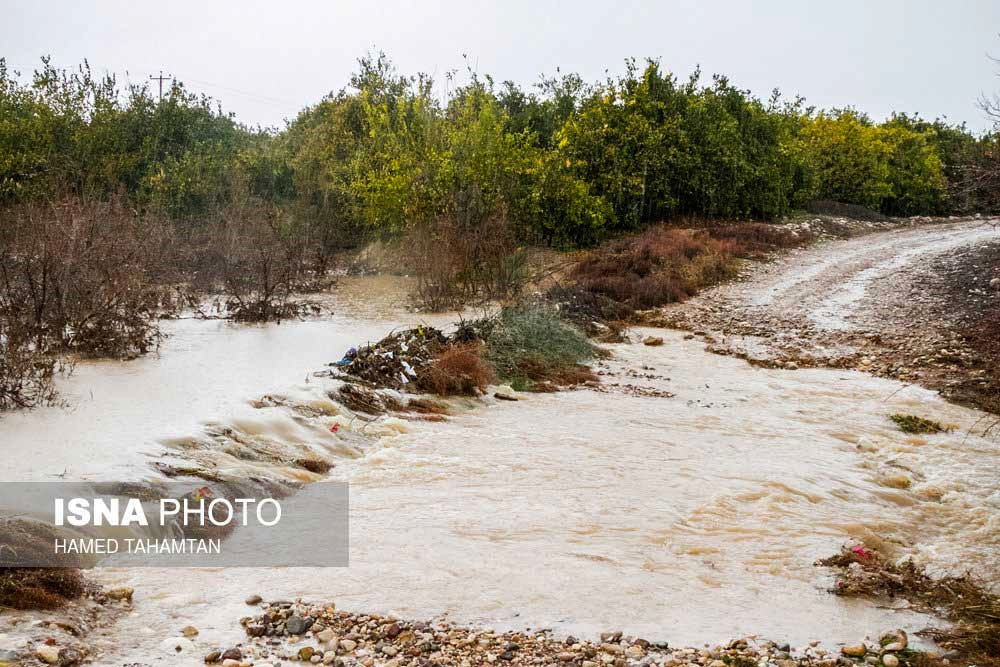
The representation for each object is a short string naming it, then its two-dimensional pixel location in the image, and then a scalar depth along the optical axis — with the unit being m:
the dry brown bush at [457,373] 11.09
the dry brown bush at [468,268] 18.28
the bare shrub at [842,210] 36.41
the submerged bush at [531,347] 12.70
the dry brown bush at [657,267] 20.17
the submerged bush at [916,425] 10.26
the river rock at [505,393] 11.52
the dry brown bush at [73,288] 10.98
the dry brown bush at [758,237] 26.16
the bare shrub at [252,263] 15.80
